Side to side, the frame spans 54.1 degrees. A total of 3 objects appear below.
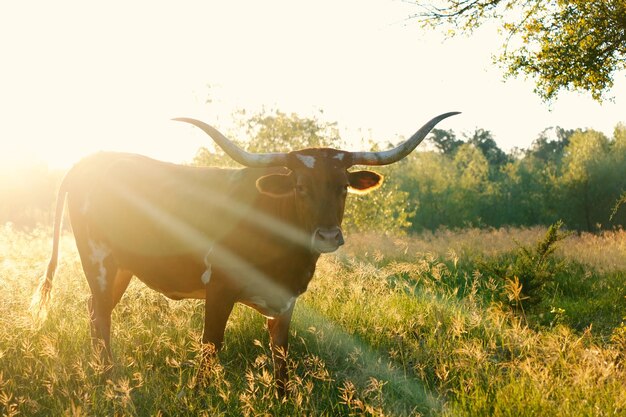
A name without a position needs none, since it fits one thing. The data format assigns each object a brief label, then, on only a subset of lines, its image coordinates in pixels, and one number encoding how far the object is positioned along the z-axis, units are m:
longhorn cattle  4.98
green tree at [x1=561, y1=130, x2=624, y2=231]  44.38
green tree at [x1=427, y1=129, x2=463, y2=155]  86.38
